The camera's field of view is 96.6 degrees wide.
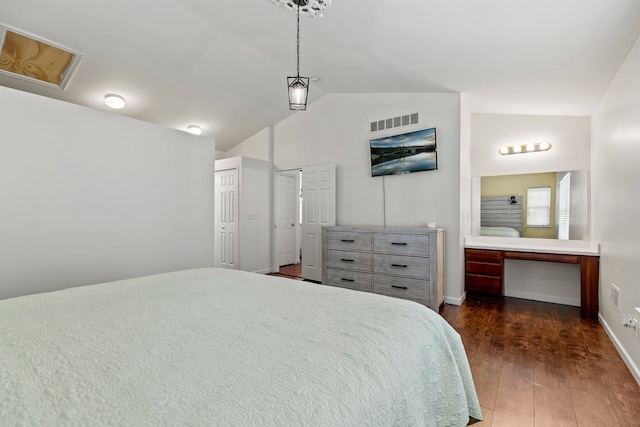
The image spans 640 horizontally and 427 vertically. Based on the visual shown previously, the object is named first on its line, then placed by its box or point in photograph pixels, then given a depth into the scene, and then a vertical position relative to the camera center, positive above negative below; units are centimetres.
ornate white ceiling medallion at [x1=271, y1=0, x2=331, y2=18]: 208 +154
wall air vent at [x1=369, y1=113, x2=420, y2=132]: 400 +132
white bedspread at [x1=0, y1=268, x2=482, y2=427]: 63 -43
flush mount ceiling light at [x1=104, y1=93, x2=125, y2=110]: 369 +145
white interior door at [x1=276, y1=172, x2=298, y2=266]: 618 -13
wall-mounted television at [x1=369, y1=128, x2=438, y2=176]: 384 +84
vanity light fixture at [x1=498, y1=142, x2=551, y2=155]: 378 +89
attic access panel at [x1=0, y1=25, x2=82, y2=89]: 273 +159
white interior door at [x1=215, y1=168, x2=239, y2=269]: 516 -11
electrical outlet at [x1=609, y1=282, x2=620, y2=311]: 249 -73
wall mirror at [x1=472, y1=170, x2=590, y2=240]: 358 +11
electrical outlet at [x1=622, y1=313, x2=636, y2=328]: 207 -81
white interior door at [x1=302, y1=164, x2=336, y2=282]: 470 +4
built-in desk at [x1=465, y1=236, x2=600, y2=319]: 317 -55
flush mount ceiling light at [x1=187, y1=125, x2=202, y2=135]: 488 +144
